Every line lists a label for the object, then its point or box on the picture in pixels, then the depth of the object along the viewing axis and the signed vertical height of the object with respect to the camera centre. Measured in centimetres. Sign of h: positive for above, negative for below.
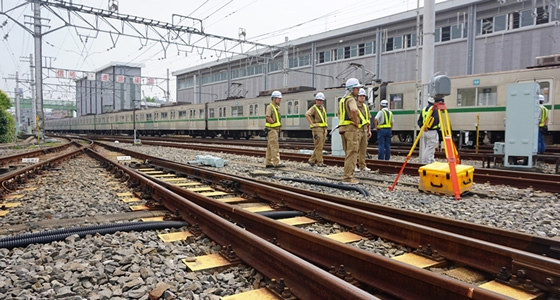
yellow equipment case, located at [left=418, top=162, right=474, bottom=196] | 585 -67
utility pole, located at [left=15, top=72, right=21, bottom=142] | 5056 +341
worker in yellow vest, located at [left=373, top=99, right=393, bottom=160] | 1063 +9
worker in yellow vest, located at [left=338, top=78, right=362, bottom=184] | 723 +11
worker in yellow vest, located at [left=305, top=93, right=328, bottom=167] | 999 +12
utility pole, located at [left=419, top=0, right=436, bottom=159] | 990 +219
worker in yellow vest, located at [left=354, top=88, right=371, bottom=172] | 895 -2
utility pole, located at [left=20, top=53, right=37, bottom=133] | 4416 +569
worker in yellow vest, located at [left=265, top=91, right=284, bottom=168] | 934 +5
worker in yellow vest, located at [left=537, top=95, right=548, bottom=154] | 1097 +23
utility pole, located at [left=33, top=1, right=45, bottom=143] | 2158 +309
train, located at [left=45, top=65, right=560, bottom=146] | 1477 +127
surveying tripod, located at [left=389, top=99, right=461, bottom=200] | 556 -17
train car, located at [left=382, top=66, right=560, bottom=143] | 1428 +139
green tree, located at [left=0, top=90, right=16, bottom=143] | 2419 +17
